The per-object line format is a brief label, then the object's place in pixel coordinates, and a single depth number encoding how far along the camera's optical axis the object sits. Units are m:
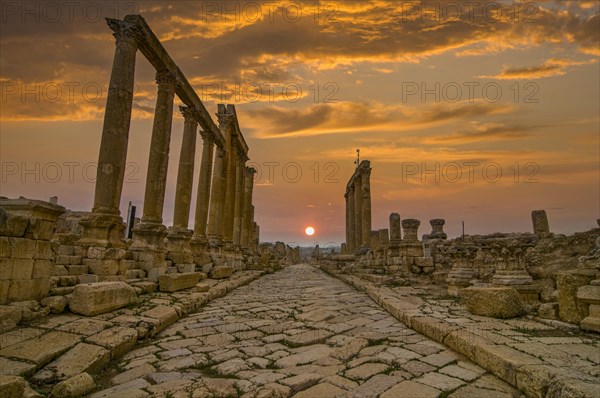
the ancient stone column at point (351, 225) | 29.06
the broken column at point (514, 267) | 6.86
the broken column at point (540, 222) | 23.02
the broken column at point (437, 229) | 24.41
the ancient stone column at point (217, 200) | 16.48
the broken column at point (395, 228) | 17.05
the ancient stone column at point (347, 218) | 31.83
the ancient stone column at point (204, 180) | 15.10
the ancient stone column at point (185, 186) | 11.77
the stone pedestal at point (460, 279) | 8.62
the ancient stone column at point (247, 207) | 23.00
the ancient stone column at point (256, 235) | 37.56
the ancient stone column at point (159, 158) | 10.03
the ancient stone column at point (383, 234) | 29.53
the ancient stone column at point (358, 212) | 25.71
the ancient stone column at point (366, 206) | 23.44
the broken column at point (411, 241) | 14.21
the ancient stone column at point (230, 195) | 17.94
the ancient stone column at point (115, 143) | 7.66
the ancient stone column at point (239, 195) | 21.48
